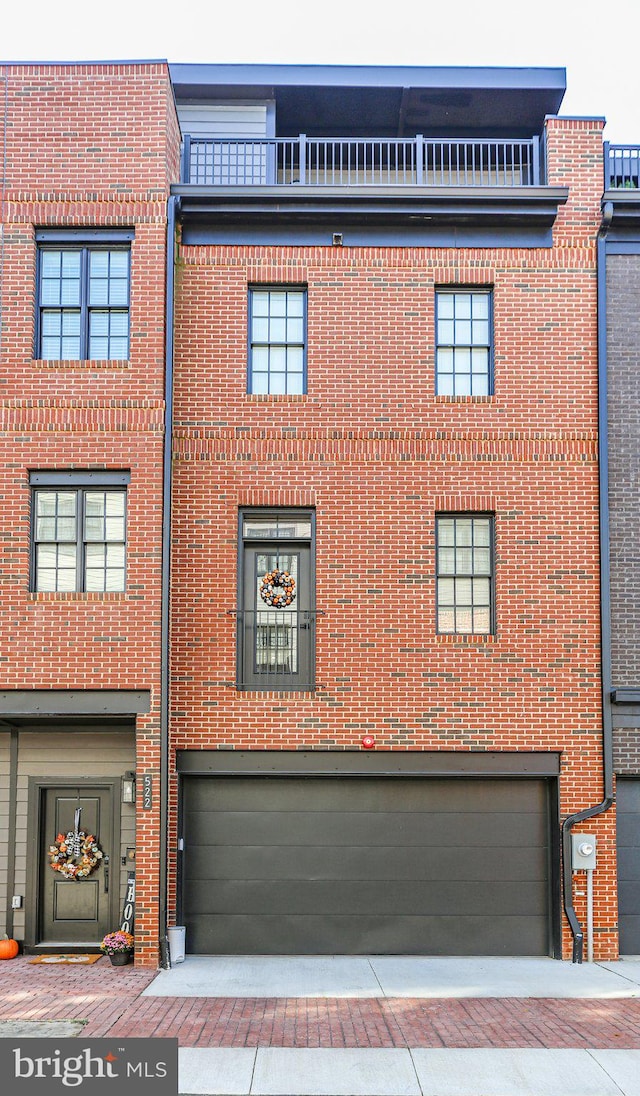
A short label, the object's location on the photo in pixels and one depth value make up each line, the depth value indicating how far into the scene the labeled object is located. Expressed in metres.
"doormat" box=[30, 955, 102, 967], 12.27
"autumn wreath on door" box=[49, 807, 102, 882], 12.80
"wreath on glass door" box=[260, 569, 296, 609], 13.12
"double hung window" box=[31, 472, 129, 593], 12.75
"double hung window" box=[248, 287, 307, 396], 13.59
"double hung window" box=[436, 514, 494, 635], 13.23
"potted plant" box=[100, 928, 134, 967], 11.93
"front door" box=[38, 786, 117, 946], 12.88
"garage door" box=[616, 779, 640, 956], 12.85
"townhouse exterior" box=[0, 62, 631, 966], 12.71
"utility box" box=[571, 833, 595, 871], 12.47
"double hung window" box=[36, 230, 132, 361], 13.15
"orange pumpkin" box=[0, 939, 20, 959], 12.48
